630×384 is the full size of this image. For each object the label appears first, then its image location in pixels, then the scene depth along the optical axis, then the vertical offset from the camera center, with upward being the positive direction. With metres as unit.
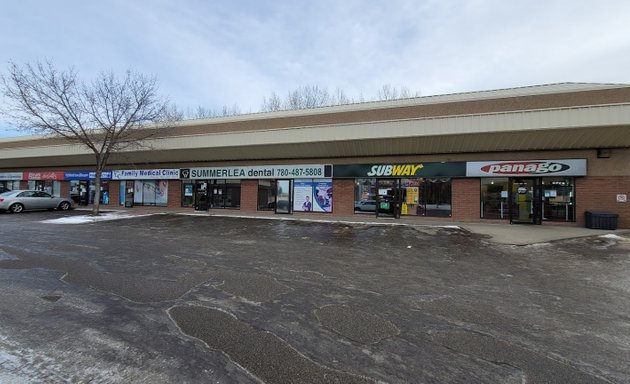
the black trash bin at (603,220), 13.58 -0.91
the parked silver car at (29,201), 19.31 -0.51
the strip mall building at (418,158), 13.84 +2.09
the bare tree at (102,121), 17.80 +4.36
